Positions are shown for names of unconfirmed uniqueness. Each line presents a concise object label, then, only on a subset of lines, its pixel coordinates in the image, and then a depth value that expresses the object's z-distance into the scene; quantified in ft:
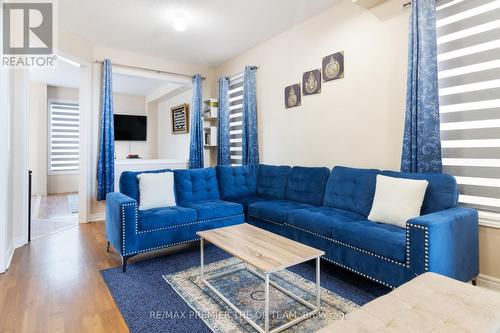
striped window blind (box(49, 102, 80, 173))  22.52
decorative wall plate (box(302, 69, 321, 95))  11.42
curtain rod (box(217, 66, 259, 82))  14.48
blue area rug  5.80
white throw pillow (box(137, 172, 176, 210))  9.73
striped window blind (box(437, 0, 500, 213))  7.09
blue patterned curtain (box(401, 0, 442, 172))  7.61
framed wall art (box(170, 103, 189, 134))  20.97
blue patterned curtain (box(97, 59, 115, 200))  14.08
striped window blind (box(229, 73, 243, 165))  16.01
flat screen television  24.07
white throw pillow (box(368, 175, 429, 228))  7.14
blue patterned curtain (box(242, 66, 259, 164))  14.32
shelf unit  16.80
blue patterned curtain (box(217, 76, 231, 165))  15.99
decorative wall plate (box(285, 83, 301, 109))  12.33
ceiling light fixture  11.02
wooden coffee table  5.49
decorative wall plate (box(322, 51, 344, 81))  10.47
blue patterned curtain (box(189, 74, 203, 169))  16.74
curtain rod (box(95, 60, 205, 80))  14.29
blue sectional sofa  6.08
